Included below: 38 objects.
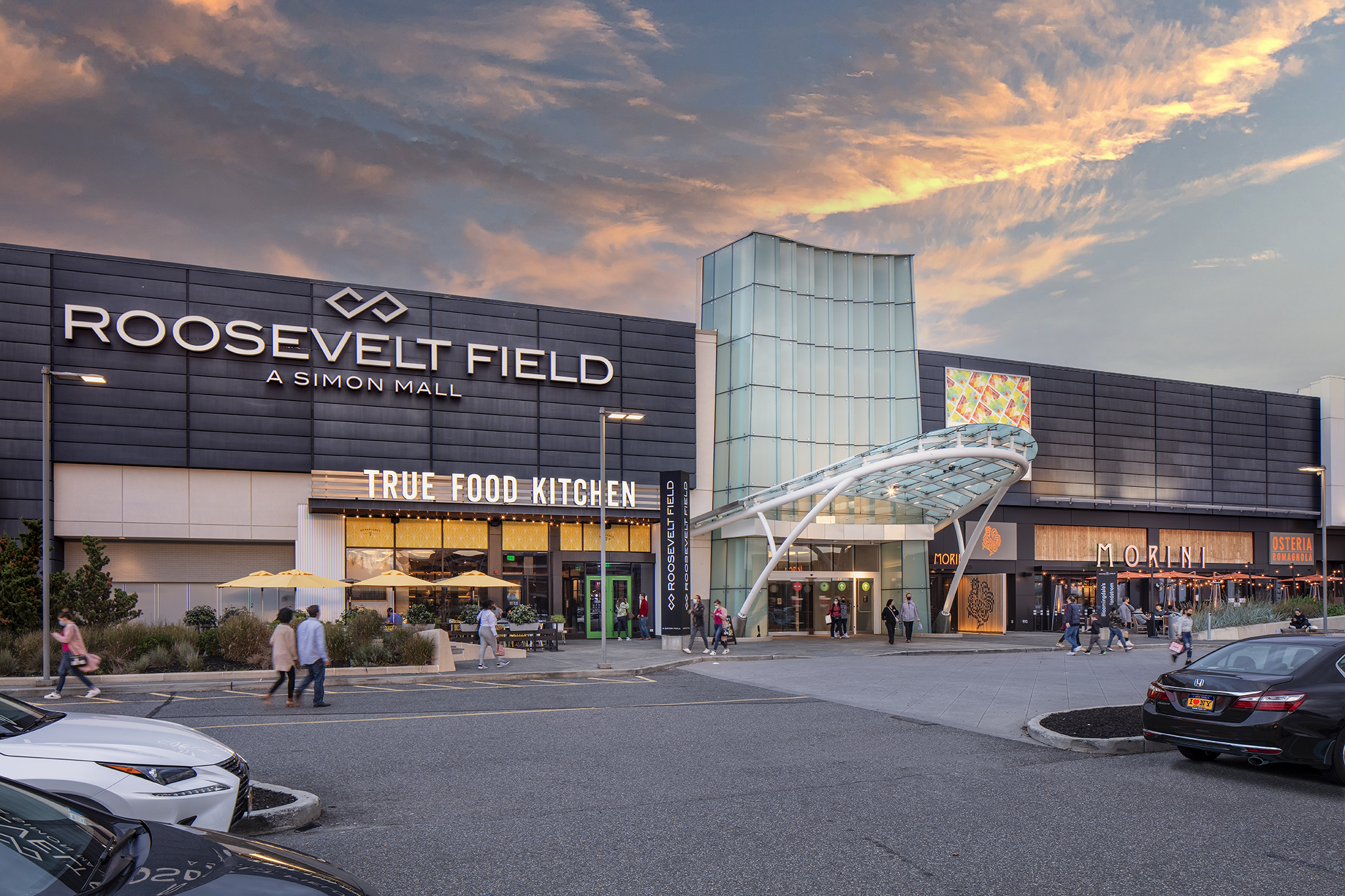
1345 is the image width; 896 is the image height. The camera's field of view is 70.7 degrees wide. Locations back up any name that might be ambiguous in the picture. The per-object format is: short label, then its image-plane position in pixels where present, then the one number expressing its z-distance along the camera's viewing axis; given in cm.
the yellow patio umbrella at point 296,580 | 2569
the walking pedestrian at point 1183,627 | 2746
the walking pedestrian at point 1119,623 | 3144
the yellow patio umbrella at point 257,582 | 2586
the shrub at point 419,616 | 2998
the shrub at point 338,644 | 2202
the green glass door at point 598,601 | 3631
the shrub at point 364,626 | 2284
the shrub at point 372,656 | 2216
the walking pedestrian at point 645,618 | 3675
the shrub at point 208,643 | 2170
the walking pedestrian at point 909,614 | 3303
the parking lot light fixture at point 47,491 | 1930
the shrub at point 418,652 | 2241
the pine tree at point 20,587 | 2370
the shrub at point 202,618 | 2838
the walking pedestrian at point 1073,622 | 3044
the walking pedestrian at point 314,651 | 1625
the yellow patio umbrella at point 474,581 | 2958
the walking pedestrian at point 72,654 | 1750
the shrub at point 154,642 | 2103
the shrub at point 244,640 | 2159
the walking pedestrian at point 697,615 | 2941
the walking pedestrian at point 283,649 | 1605
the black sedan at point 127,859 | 342
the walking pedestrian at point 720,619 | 2856
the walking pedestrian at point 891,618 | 3209
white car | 659
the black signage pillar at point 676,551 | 3197
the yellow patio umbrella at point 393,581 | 2898
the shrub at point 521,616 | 3006
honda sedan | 955
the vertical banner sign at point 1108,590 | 3703
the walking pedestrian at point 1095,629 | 3014
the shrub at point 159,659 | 2052
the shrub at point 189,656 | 2062
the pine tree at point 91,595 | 2400
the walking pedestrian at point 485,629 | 2403
